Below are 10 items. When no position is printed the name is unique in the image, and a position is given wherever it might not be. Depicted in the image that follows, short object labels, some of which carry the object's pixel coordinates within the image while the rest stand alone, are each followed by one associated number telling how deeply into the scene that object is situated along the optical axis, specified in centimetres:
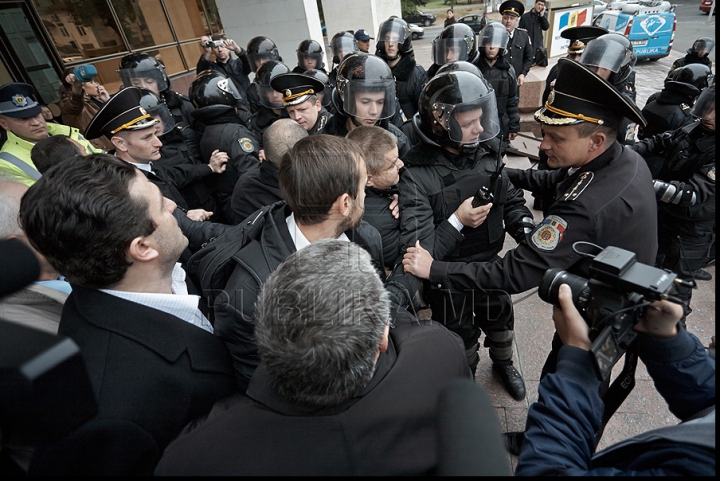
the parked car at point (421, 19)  2677
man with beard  137
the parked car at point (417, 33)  2139
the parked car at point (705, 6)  1590
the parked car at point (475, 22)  1868
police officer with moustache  162
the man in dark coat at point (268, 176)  232
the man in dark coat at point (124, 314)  104
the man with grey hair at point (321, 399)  82
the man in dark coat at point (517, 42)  658
